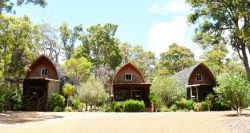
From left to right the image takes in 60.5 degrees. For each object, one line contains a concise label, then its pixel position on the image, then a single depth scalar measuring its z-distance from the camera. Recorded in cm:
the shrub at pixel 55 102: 2442
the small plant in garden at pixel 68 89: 2640
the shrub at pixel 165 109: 2385
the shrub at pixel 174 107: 2425
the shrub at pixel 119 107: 2339
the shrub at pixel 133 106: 2288
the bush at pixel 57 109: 2381
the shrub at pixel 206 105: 2473
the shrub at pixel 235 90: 1608
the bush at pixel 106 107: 2480
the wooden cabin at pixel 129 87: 2745
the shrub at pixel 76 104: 2599
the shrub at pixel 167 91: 2511
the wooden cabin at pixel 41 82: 2507
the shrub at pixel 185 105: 2490
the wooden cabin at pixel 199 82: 2957
